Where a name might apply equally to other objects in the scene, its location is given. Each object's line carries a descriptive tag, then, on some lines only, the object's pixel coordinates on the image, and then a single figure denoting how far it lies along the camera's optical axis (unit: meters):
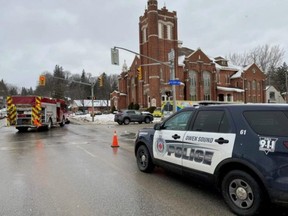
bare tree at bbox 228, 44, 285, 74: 84.94
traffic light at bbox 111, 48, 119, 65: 22.21
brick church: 55.66
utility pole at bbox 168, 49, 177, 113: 20.77
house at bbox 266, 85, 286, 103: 86.94
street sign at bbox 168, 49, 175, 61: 20.69
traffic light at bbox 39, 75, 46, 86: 33.50
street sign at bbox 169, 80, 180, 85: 20.18
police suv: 4.24
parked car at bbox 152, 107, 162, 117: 47.81
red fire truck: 22.31
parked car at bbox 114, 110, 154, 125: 34.19
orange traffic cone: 13.01
